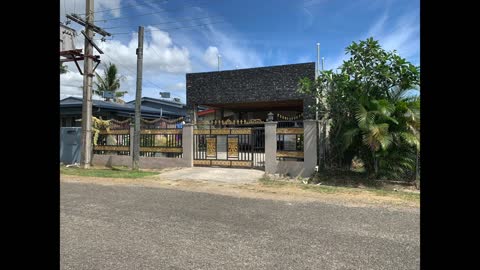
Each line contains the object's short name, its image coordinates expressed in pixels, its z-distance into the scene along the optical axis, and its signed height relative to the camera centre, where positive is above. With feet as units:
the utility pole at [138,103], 41.86 +4.96
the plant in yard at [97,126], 49.06 +2.19
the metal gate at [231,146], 38.81 -0.76
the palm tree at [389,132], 28.94 +0.89
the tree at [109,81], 122.11 +23.29
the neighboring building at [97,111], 66.54 +6.56
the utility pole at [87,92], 43.96 +6.77
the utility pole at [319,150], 36.01 -1.03
